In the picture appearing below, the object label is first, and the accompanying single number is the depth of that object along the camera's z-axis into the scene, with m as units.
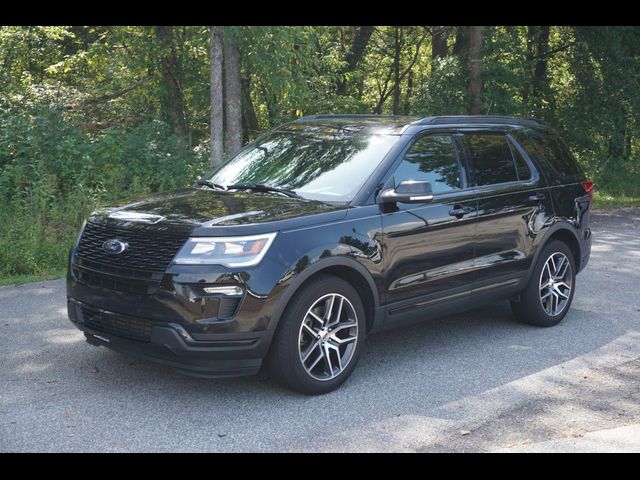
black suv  5.05
